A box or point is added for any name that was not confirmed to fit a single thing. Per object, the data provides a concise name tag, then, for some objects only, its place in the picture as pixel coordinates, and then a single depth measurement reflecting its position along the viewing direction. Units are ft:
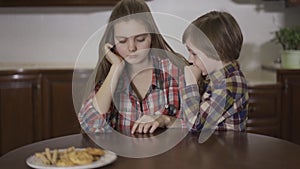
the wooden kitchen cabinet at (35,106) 9.36
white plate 3.94
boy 5.39
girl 5.45
